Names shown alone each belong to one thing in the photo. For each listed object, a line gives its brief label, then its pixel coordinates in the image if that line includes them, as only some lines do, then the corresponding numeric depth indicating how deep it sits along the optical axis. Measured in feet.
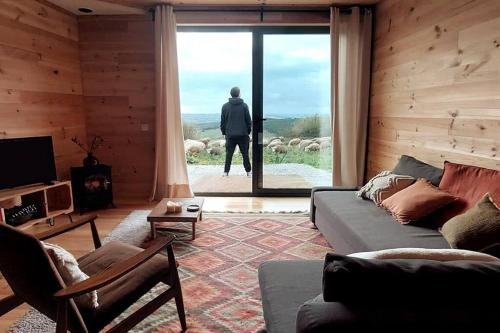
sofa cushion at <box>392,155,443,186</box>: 8.86
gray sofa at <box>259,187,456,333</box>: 4.27
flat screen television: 10.21
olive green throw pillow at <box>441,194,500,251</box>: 5.75
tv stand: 10.22
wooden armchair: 4.20
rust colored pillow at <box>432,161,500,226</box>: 6.97
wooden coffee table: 9.81
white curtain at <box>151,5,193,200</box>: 13.92
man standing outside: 15.33
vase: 13.74
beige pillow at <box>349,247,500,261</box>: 3.81
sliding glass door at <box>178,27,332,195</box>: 14.88
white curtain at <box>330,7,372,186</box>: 14.15
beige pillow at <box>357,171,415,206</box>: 9.10
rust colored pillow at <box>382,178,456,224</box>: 7.51
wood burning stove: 13.29
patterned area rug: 6.45
